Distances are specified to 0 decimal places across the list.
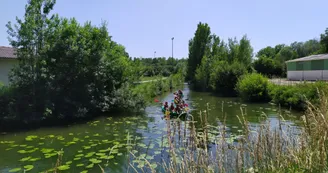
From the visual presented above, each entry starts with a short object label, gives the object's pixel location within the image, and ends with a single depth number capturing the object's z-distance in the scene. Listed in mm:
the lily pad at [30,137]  7791
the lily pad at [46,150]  6488
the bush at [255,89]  18031
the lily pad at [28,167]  5314
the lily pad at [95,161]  5695
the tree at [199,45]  37844
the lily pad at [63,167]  5310
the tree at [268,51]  75912
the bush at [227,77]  24017
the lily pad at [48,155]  6096
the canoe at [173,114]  9435
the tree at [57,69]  9812
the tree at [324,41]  37625
